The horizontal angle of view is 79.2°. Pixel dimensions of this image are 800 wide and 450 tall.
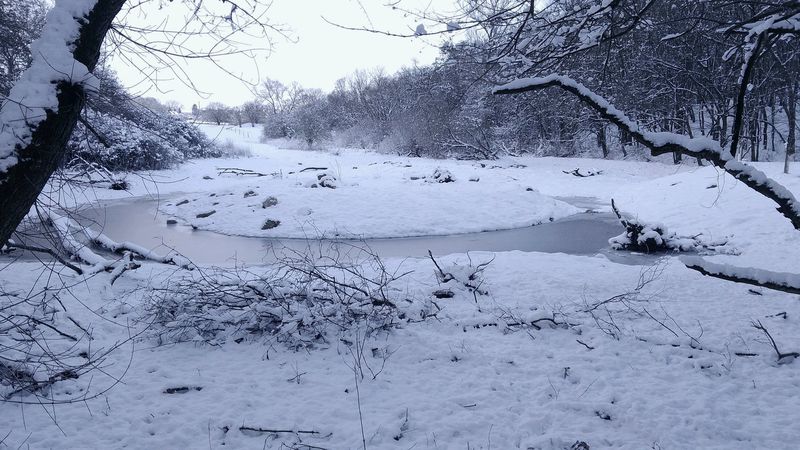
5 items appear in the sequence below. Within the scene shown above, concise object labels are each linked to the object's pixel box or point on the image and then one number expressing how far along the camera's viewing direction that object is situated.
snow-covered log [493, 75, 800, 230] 2.42
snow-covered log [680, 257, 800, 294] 2.31
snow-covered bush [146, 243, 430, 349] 5.09
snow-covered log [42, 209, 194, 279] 7.14
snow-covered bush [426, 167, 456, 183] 21.06
